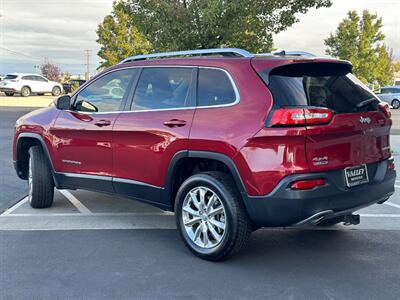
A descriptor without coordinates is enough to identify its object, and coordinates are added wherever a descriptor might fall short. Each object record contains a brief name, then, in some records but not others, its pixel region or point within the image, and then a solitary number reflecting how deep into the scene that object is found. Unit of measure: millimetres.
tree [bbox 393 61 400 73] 64863
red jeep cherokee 3844
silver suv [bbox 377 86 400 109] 32344
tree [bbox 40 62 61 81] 69688
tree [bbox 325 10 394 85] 36094
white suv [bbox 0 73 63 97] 35469
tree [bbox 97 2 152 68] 34219
